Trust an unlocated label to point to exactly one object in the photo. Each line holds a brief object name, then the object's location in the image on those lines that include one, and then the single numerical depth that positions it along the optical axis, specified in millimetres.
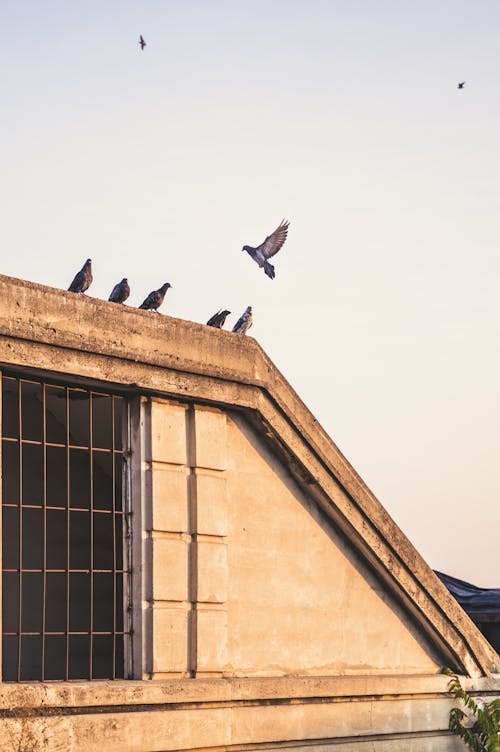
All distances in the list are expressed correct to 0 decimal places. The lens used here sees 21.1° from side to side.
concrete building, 11039
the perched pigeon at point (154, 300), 12617
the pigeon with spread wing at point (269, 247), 14992
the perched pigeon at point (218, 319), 13242
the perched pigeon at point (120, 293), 11914
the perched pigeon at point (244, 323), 13844
